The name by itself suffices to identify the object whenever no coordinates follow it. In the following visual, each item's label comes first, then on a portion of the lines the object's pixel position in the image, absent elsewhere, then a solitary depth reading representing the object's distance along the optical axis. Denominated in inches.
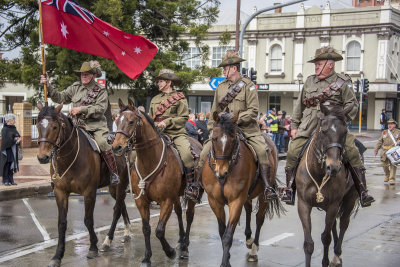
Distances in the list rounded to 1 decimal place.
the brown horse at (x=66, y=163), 264.4
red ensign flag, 343.9
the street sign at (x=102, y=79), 589.9
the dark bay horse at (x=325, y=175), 232.4
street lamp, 1620.3
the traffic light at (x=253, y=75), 847.1
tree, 741.9
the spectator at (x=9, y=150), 518.0
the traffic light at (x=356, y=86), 1355.8
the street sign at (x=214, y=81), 729.0
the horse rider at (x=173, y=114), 298.2
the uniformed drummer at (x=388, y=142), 641.6
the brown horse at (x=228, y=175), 246.5
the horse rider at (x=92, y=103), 313.4
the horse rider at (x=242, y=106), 282.0
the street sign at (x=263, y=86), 1508.5
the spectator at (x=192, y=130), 631.8
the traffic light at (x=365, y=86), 1326.3
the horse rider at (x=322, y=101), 267.3
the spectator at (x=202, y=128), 711.1
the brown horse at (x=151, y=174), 270.7
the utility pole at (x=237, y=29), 860.0
